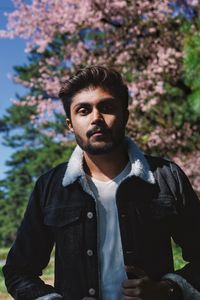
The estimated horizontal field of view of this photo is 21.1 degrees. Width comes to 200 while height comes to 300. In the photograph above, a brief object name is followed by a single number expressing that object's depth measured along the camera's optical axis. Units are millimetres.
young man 1768
